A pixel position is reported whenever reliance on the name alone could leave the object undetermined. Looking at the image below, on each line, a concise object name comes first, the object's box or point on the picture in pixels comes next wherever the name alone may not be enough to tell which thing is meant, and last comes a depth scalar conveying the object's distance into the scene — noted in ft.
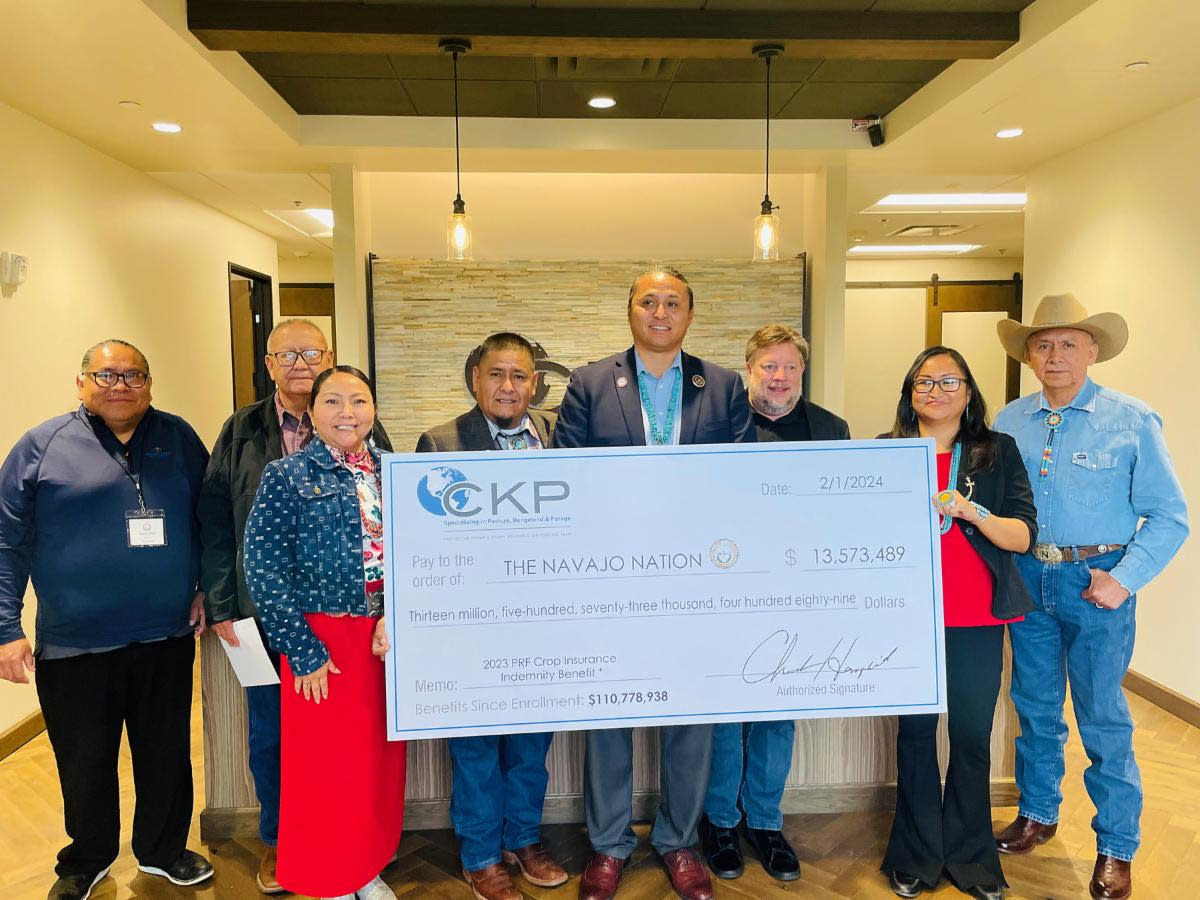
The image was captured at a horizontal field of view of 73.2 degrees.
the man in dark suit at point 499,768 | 7.46
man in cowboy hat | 7.49
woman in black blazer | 7.06
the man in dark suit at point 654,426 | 7.41
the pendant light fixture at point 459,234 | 13.34
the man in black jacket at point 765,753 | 7.90
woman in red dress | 6.33
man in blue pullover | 7.11
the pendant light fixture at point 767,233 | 13.55
